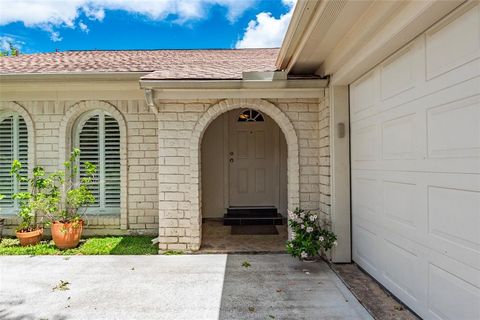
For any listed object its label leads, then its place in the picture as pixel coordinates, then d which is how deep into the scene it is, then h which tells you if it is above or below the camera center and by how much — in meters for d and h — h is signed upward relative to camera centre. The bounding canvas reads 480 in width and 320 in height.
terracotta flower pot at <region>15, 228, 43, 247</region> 4.57 -1.21
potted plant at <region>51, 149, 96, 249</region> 4.43 -0.72
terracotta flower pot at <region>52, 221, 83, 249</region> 4.40 -1.12
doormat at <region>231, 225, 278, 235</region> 5.43 -1.36
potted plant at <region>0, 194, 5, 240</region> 4.82 -0.99
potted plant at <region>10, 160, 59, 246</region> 4.59 -0.66
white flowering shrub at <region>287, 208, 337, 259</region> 3.72 -1.03
